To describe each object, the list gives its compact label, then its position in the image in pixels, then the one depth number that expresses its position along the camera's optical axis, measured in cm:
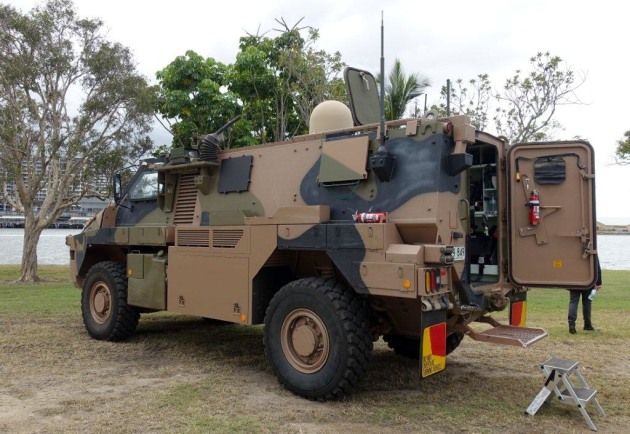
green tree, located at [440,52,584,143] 1678
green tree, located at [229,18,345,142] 1463
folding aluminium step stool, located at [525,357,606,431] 455
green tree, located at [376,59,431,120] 1327
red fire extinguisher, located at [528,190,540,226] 550
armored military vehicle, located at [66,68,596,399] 477
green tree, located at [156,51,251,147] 1426
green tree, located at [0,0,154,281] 1833
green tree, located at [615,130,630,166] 1825
